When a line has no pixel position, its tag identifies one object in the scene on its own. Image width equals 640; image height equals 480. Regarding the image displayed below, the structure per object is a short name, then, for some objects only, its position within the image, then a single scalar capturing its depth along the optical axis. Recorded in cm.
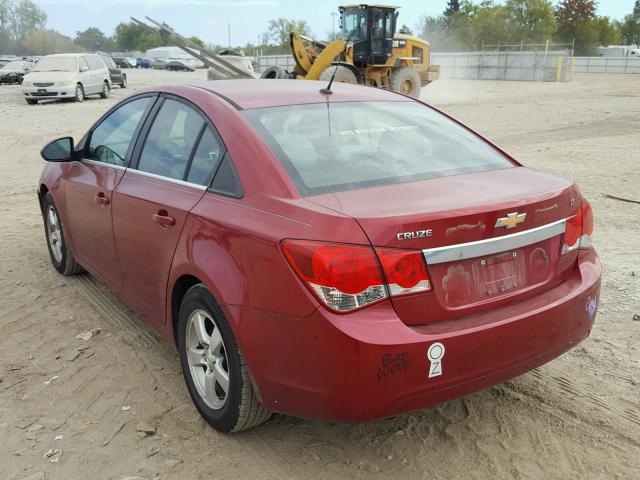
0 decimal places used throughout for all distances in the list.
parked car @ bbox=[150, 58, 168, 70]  7469
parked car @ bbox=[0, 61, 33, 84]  3457
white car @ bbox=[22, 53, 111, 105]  2197
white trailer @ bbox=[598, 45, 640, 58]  6894
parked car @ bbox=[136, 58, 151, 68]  8462
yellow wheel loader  1947
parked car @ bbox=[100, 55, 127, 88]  2827
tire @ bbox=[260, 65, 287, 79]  1938
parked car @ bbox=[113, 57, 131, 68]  7547
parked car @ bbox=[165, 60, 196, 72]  7175
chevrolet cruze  242
